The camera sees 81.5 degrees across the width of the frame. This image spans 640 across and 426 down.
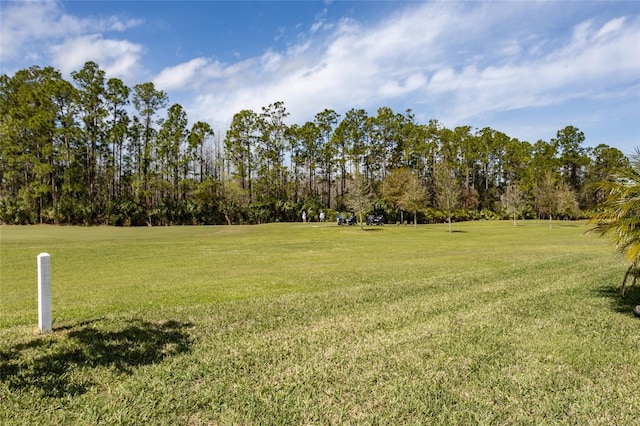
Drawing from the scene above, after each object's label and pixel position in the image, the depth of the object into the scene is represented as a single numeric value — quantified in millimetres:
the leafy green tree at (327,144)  60812
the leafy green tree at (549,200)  45688
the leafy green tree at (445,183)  38188
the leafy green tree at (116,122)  48094
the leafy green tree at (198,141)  52562
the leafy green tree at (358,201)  36000
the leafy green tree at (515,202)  49150
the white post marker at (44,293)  5059
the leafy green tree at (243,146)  55844
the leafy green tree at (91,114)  46000
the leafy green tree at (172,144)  50875
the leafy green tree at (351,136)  60219
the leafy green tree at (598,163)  68350
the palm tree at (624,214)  5816
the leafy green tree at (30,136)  42250
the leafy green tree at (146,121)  50188
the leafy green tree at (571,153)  71500
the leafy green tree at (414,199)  39250
